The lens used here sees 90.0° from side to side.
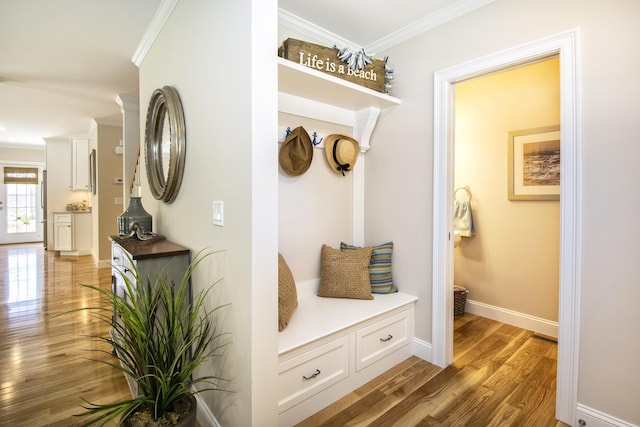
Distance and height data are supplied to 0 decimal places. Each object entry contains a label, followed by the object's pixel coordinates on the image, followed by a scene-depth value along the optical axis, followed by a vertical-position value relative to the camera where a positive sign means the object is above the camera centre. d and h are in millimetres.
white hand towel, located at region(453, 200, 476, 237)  3072 -78
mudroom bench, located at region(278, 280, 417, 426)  1606 -781
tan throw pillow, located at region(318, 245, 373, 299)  2268 -459
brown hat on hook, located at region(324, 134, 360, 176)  2412 +449
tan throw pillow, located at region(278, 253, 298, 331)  1739 -492
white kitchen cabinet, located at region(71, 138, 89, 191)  6219 +871
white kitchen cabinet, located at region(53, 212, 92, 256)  6129 -474
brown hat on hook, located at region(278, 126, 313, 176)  2072 +382
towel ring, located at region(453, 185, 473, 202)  3156 +198
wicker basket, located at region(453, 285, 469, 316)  3047 -850
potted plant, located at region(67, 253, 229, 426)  1273 -645
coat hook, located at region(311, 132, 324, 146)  2328 +517
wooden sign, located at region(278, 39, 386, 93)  1919 +952
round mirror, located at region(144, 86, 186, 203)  1927 +442
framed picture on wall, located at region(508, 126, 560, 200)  2633 +408
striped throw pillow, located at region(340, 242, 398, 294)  2381 -447
